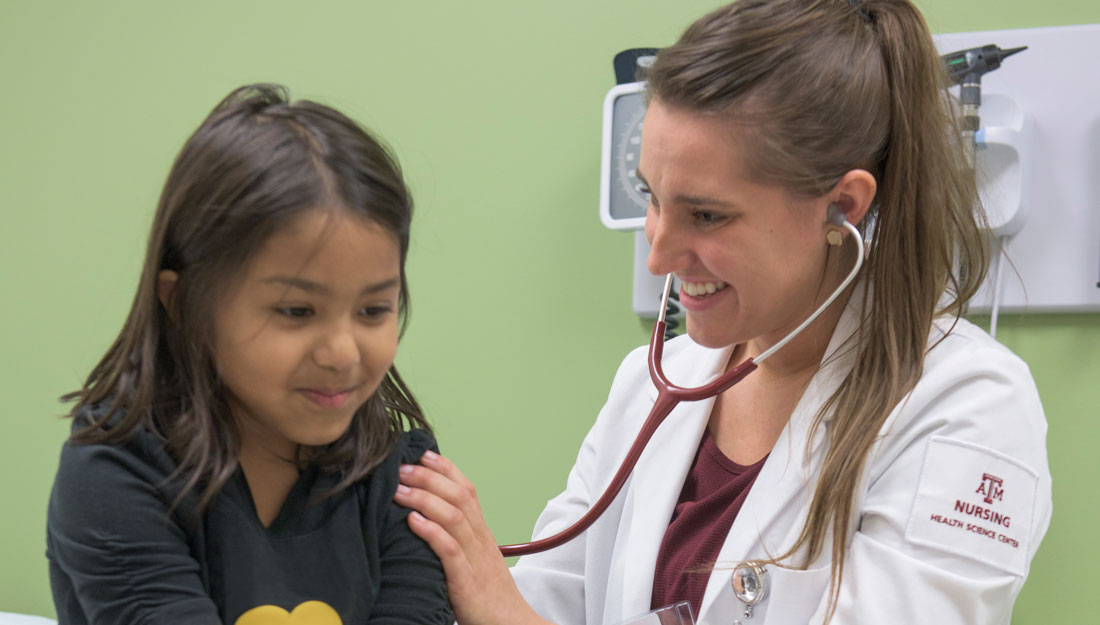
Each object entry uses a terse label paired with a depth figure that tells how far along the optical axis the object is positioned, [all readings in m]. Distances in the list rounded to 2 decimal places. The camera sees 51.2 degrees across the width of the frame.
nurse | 1.12
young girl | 0.89
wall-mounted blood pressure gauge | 1.73
